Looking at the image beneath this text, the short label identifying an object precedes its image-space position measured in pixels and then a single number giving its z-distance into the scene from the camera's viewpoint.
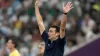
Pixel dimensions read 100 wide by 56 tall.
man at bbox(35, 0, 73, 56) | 12.91
